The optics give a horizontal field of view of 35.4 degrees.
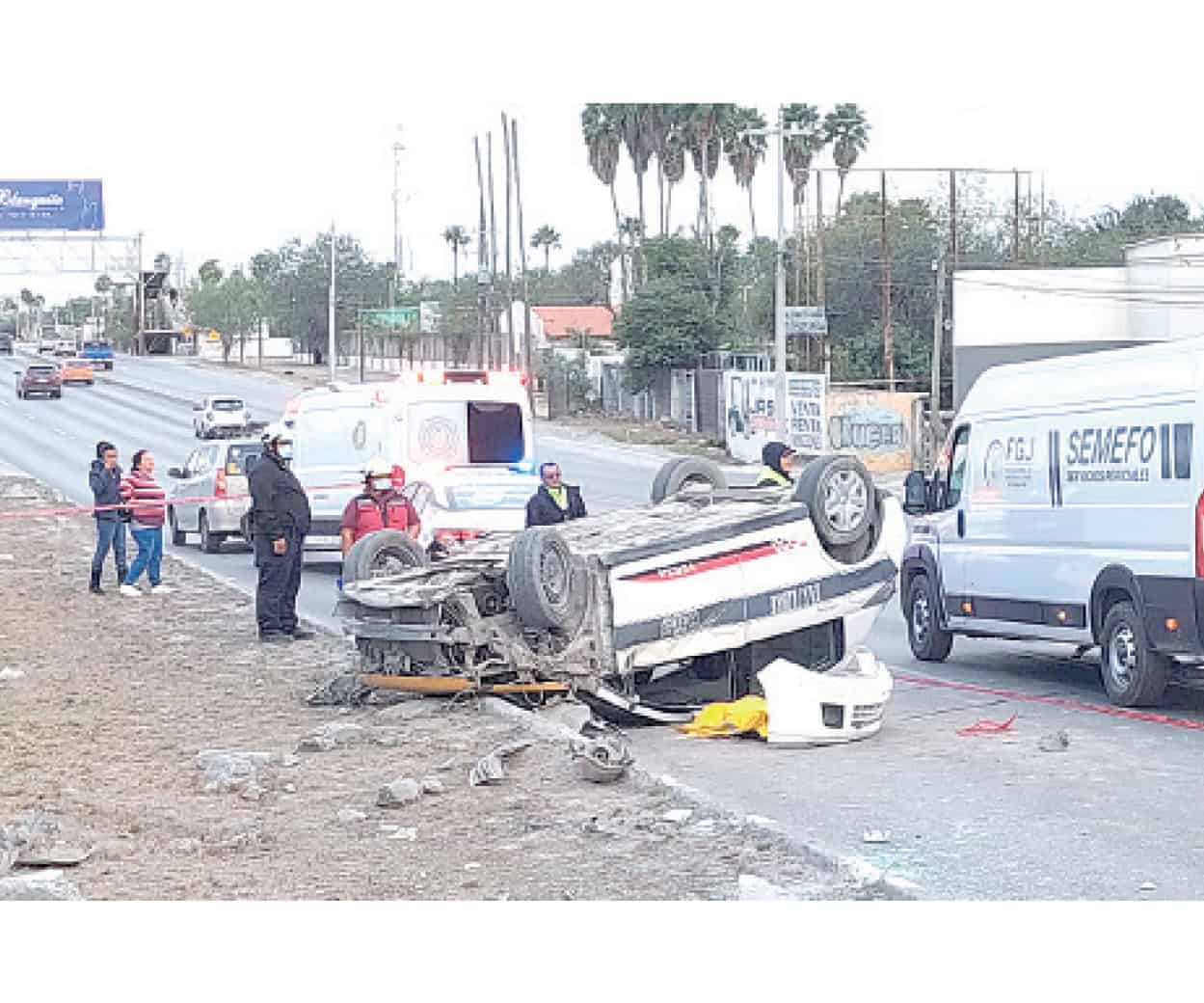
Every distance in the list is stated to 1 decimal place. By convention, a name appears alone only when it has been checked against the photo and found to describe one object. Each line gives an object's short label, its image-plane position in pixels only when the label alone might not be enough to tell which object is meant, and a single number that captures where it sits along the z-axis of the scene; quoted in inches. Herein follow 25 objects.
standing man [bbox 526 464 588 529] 594.9
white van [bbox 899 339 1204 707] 482.0
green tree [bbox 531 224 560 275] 5290.4
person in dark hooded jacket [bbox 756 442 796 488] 570.3
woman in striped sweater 799.7
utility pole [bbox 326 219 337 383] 2509.4
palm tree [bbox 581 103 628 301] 3275.1
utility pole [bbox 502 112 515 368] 2490.2
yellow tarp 449.4
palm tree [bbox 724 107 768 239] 3122.5
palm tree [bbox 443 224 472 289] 4873.3
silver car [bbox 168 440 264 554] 1075.3
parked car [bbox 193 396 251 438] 1995.6
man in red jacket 588.7
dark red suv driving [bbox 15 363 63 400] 2632.9
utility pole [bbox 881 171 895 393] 2064.5
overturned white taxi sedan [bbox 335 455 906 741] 454.3
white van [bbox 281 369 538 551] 834.8
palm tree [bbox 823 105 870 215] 3053.6
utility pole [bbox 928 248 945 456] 1866.4
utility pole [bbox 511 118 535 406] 2368.1
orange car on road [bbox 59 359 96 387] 2851.9
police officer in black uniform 620.1
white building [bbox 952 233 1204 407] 2085.4
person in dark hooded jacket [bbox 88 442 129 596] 804.0
